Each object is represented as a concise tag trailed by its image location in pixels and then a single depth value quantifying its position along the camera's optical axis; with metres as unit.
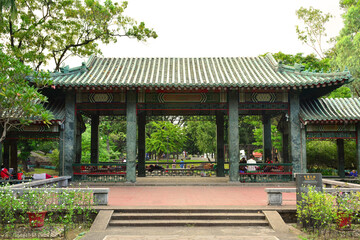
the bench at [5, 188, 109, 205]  8.84
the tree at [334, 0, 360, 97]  25.86
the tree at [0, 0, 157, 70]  19.95
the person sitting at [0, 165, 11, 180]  13.46
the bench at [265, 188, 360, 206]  9.28
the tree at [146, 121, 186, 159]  31.97
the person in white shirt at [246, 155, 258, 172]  15.21
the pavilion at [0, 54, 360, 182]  14.06
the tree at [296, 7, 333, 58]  33.00
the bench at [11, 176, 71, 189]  9.95
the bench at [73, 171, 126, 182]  15.00
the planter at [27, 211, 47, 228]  7.63
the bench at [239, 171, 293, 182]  15.07
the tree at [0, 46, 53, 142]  9.29
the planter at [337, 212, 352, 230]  7.68
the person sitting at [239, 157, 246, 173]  15.16
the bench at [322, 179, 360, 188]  10.33
